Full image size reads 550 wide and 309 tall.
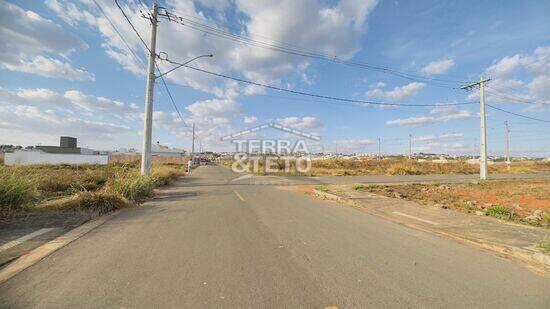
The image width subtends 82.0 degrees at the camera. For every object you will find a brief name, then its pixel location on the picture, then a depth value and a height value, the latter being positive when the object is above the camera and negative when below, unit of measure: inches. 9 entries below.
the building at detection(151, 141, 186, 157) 5732.3 +203.7
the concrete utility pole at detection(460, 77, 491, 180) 1074.7 +111.8
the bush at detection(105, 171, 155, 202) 465.7 -39.3
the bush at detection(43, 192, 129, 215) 386.8 -54.3
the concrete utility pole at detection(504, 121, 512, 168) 2649.4 +193.1
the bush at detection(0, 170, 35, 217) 331.6 -37.3
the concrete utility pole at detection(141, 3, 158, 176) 682.2 +121.9
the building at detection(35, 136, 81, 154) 3467.8 +141.1
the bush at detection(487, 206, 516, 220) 396.5 -60.6
